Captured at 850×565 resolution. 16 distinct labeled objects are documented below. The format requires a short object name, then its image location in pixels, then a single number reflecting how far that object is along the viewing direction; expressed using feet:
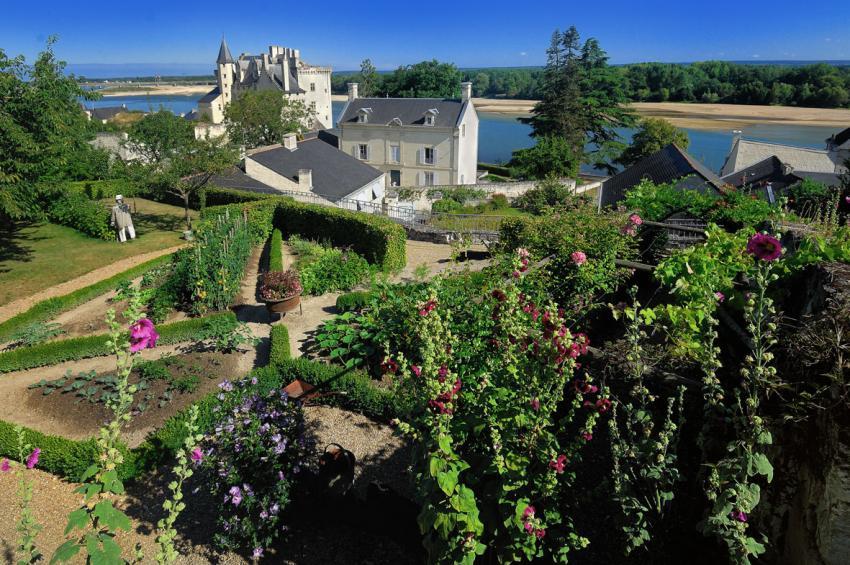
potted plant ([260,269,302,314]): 40.88
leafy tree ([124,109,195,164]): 71.26
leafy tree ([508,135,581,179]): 141.90
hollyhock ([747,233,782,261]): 12.18
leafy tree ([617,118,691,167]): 155.94
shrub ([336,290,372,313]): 41.47
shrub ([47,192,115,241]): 67.46
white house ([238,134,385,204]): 92.99
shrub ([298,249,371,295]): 47.49
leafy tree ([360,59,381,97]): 273.54
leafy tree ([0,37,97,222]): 47.06
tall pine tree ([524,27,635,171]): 169.37
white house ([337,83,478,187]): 137.49
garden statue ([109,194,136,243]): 65.78
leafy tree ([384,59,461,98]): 219.61
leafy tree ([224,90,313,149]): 137.59
